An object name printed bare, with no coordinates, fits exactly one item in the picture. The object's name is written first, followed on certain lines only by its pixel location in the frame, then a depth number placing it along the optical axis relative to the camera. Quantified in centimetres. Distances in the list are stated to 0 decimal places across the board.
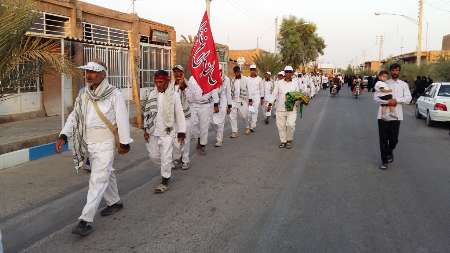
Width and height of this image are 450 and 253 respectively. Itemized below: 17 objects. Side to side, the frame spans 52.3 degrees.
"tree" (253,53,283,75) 3816
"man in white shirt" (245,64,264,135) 1256
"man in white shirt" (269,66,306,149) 995
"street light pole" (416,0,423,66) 3381
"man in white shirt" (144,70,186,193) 619
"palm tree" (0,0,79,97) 574
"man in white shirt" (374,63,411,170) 769
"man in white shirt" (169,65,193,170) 748
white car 1388
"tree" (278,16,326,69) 6009
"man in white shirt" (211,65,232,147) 997
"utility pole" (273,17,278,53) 4350
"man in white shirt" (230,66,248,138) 1169
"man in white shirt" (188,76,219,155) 874
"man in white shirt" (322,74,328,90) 4672
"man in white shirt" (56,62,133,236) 454
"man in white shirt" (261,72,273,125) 1421
